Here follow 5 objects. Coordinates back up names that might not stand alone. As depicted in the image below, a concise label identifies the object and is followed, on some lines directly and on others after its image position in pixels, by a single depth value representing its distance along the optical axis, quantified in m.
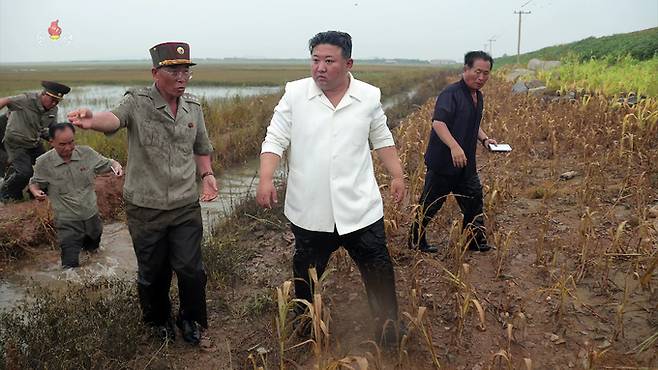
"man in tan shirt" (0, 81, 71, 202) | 5.62
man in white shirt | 2.51
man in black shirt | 3.61
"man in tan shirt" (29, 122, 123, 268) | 4.04
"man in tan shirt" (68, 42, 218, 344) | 2.61
